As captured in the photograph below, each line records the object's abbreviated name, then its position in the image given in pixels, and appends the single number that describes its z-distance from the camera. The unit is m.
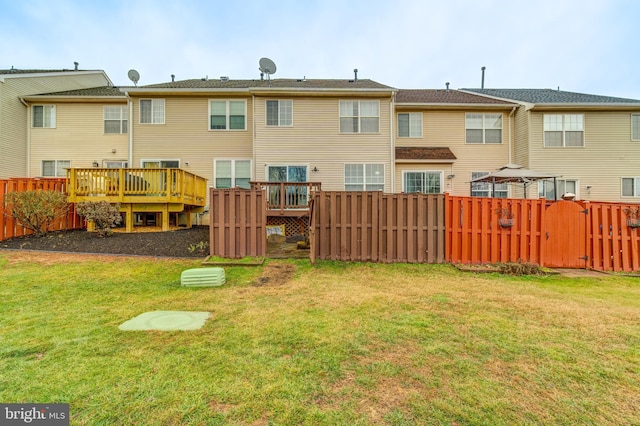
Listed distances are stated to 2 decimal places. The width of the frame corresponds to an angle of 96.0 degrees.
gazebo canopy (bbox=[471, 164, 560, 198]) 10.25
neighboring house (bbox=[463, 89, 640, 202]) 13.14
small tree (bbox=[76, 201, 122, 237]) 8.77
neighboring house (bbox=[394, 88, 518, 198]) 13.52
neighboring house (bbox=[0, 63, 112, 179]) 12.92
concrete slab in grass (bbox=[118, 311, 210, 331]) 3.27
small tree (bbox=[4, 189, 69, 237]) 8.45
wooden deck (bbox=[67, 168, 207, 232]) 9.66
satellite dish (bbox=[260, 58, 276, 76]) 13.32
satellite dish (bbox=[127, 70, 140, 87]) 14.22
